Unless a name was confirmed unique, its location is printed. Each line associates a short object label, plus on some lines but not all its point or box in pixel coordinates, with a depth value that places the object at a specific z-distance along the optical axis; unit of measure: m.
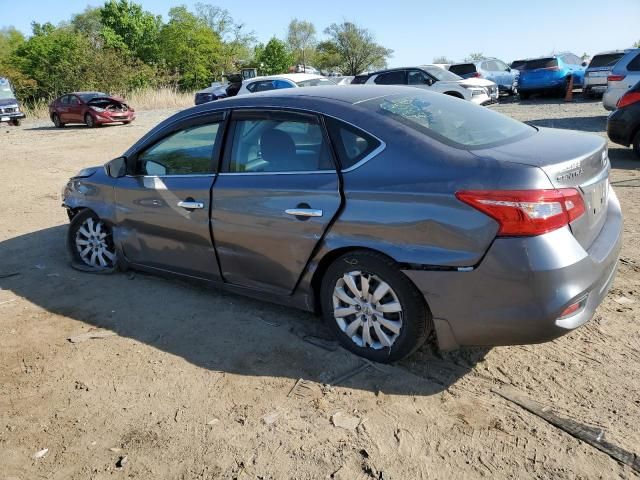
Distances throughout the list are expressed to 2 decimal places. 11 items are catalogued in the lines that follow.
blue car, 21.42
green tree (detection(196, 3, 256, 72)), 69.99
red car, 23.25
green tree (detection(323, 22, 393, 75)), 65.38
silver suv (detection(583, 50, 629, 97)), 18.45
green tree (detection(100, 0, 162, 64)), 69.00
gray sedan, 2.76
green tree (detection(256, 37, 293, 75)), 66.44
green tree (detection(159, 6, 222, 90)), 62.19
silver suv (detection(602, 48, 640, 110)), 12.40
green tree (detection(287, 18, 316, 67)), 83.38
